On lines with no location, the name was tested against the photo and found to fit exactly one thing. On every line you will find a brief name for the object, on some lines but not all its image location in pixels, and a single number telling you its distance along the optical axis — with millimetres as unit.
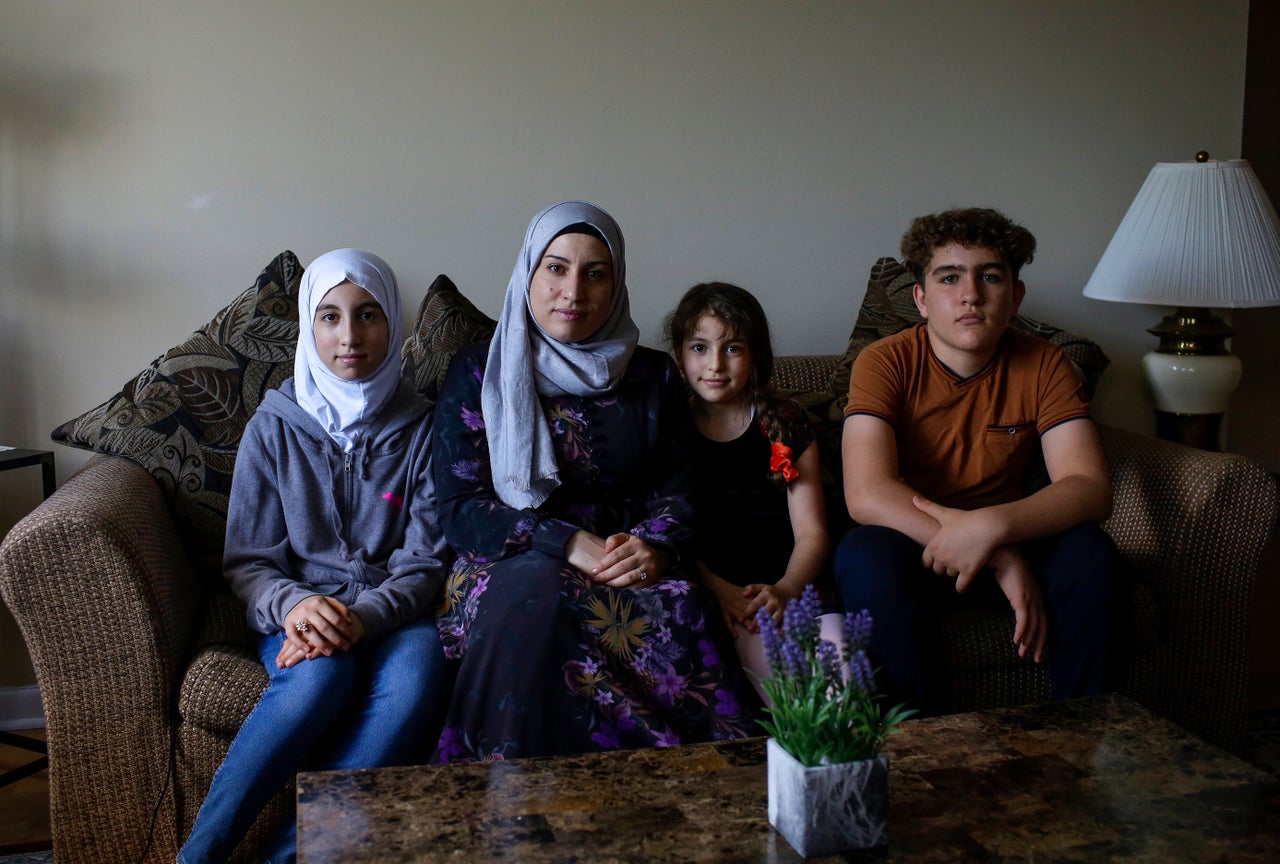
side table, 2172
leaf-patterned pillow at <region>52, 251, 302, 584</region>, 2094
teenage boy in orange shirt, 1903
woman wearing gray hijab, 1755
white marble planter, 1117
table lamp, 2592
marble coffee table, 1132
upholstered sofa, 1726
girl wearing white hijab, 1711
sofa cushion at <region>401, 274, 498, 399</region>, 2287
